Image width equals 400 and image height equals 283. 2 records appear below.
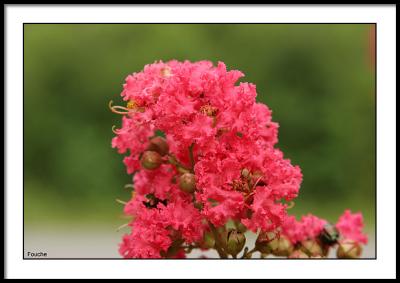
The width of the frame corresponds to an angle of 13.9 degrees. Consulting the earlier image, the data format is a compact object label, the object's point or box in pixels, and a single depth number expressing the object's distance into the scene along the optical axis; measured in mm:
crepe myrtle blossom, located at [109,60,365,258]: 767
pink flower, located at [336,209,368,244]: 843
